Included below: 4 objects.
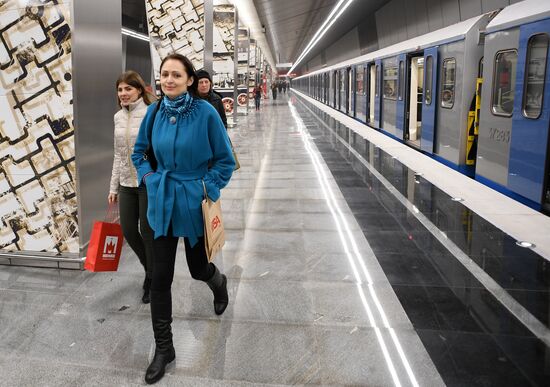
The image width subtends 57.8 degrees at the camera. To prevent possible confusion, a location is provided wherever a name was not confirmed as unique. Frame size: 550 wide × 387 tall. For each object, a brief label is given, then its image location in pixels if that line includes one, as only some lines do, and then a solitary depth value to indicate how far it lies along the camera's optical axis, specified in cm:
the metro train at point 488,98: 602
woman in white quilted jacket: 367
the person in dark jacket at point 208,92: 549
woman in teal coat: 279
